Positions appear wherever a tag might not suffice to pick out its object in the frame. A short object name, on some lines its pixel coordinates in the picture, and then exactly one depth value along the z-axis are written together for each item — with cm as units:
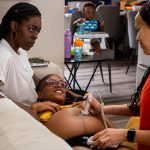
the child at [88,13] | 460
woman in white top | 208
